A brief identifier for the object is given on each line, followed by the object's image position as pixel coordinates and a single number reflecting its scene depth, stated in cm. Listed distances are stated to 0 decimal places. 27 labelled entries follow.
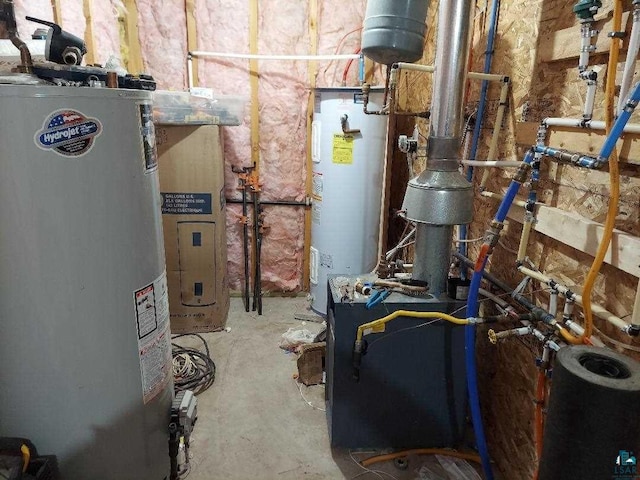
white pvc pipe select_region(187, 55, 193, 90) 298
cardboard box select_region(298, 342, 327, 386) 232
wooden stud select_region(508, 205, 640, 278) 109
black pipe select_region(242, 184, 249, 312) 320
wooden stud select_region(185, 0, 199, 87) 289
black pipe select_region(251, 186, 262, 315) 321
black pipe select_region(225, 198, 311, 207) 333
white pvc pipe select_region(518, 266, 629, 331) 112
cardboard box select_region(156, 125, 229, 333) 268
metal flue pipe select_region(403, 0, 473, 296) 156
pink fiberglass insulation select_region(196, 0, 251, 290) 294
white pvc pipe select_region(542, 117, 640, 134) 108
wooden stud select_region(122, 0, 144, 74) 280
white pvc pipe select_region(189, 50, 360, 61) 293
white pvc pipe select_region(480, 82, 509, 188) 170
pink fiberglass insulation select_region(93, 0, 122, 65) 240
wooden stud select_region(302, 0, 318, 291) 296
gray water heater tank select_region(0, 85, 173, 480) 96
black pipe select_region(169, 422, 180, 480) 138
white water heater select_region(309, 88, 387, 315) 271
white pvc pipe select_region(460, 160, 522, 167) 155
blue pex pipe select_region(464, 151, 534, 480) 149
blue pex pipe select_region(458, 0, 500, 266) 178
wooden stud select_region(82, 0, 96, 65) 224
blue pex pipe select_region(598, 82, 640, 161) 100
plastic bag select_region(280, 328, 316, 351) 273
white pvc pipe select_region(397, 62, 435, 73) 181
